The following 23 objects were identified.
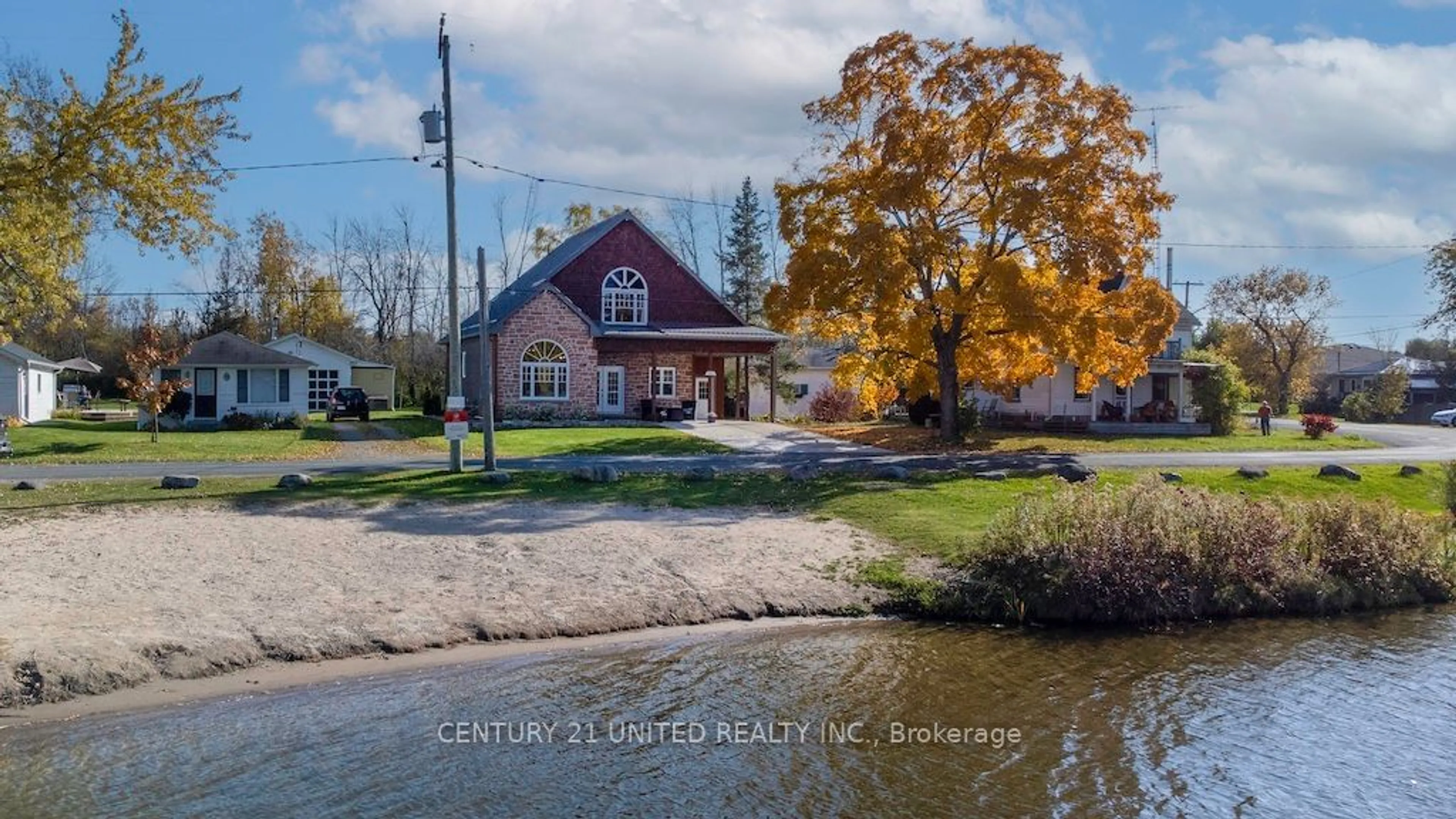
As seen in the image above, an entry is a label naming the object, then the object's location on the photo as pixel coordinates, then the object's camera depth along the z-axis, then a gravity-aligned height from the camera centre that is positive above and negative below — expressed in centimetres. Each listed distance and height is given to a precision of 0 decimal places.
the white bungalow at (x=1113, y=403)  4541 -43
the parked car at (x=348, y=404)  4862 -28
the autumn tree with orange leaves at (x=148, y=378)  3500 +64
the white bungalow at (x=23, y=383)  4475 +64
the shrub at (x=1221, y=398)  4503 -20
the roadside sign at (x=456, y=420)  2297 -47
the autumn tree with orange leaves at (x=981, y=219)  2984 +480
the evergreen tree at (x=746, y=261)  6581 +798
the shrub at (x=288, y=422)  4050 -90
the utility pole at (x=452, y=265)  2333 +277
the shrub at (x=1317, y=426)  4344 -131
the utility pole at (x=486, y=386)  2356 +23
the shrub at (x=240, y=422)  4028 -88
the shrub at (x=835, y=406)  4956 -52
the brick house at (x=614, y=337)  4281 +232
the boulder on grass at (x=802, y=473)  2345 -166
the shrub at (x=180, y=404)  4231 -23
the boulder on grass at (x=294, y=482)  2038 -154
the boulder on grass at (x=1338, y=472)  2594 -187
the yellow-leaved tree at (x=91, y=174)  1970 +404
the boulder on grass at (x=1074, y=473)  2362 -171
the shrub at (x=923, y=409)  4397 -57
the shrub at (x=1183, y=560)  1480 -235
